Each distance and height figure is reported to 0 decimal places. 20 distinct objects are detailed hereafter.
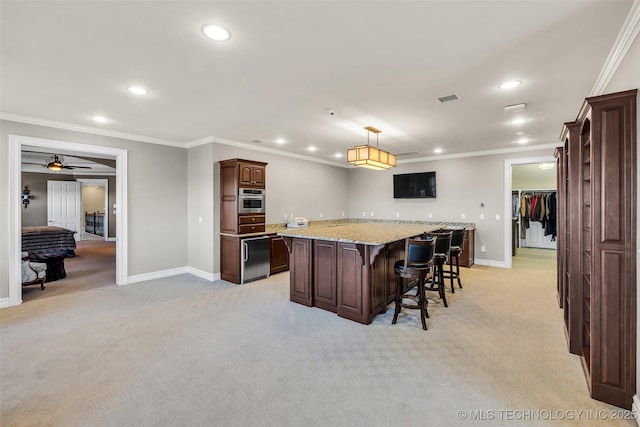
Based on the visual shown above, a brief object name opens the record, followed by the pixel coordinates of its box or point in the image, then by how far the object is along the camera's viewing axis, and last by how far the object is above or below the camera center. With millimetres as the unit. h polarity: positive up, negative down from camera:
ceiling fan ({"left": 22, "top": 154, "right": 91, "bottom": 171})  7457 +1281
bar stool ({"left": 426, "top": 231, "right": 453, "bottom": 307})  3943 -586
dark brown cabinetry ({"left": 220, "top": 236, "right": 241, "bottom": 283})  5121 -810
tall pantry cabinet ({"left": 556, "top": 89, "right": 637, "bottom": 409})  1861 -230
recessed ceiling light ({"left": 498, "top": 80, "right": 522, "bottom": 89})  2908 +1289
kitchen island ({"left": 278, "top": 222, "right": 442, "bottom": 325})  3416 -713
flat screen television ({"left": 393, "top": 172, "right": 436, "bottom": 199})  7238 +688
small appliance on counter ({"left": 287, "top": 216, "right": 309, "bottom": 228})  6395 -219
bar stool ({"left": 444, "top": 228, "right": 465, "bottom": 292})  4541 -491
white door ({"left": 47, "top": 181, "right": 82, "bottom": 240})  10031 +331
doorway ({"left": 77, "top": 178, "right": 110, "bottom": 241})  11180 +245
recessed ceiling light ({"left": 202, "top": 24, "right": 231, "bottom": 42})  2028 +1287
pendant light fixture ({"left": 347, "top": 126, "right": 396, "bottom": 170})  4244 +841
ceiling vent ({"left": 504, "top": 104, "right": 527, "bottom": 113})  3579 +1299
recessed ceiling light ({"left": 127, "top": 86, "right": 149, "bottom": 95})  3049 +1319
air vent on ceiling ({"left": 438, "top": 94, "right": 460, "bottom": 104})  3268 +1296
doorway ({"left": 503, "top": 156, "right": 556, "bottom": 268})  6258 +40
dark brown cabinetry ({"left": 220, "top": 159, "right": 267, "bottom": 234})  5125 +435
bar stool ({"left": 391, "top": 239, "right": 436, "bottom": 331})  3271 -635
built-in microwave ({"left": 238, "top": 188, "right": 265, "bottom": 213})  5172 +241
